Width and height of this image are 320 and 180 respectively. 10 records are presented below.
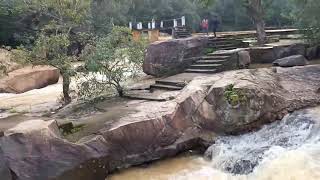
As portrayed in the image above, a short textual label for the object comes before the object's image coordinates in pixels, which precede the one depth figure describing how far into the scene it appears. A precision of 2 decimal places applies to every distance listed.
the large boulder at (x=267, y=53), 11.39
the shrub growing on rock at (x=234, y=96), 7.12
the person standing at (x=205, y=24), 18.28
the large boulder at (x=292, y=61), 10.09
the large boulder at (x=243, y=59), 9.91
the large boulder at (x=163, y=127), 5.44
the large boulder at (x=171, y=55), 10.42
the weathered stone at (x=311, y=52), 11.76
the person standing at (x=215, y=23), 15.13
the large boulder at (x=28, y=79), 12.43
